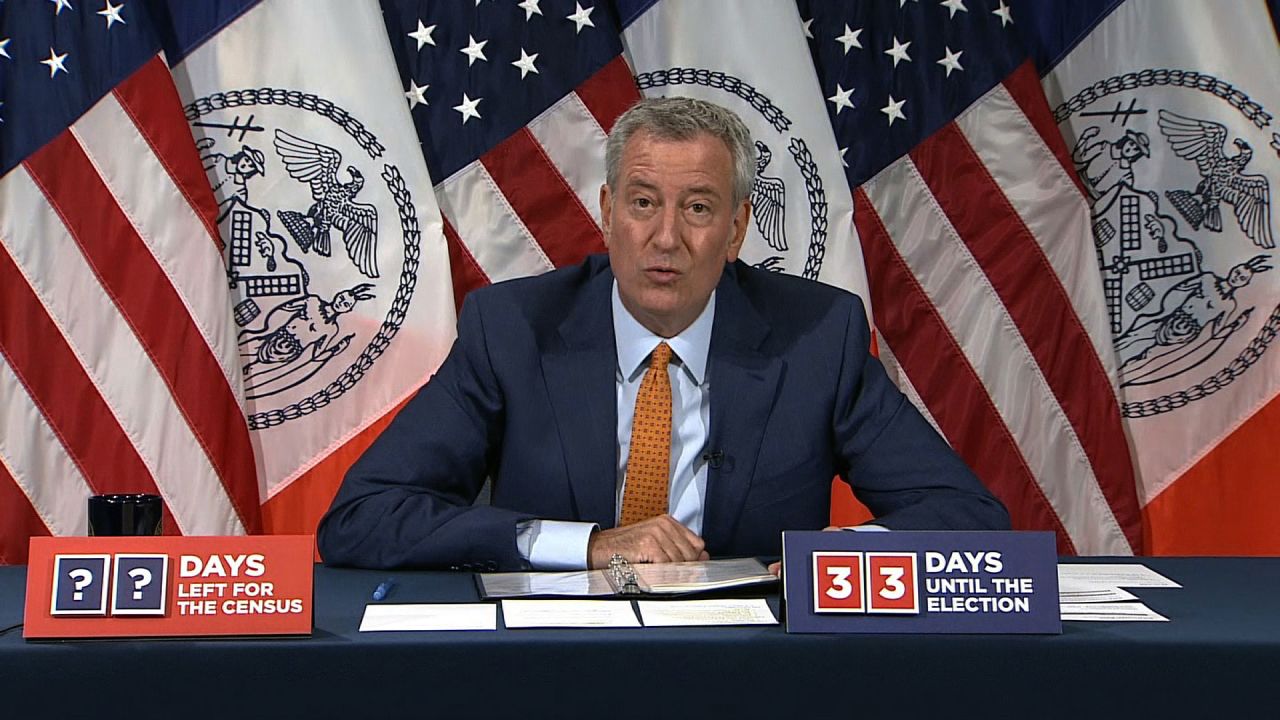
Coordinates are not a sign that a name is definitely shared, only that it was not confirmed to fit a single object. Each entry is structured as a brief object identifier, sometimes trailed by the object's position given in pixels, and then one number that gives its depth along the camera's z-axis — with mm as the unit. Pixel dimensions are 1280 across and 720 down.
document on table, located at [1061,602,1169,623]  3485
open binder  3574
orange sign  3349
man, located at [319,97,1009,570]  4139
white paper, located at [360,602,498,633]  3402
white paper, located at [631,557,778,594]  3590
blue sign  3401
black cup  3547
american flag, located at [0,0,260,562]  4743
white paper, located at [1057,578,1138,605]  3591
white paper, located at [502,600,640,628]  3412
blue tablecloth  3317
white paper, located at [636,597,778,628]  3429
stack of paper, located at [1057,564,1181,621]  3505
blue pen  3570
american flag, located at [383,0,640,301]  5229
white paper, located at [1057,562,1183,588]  3706
